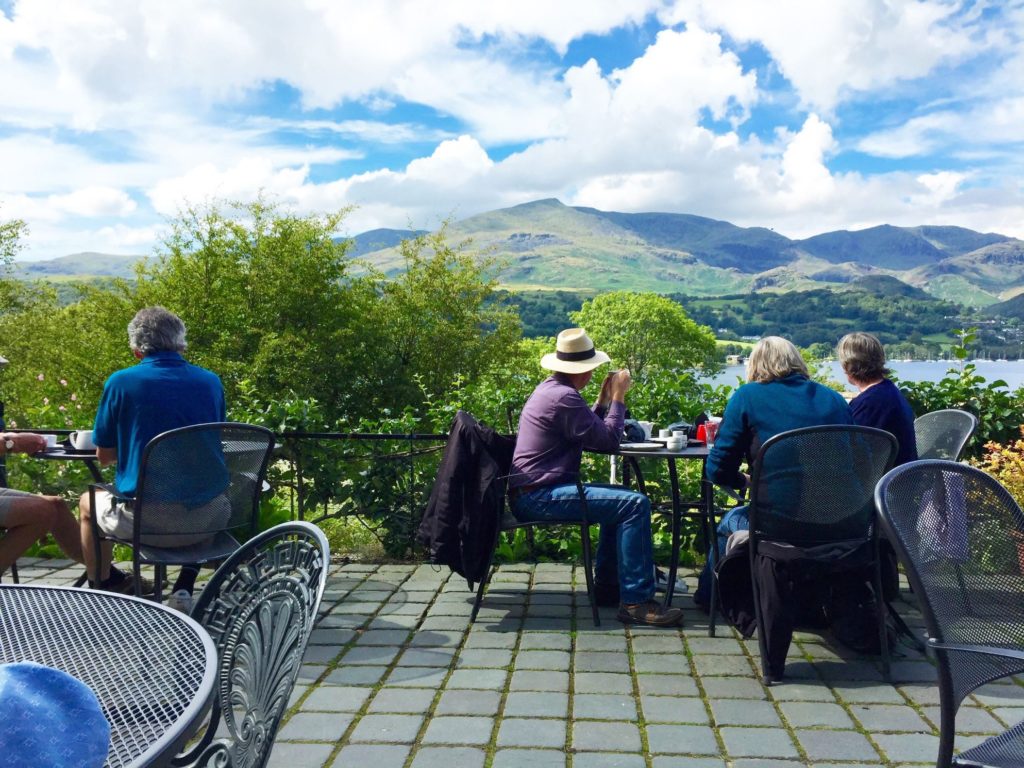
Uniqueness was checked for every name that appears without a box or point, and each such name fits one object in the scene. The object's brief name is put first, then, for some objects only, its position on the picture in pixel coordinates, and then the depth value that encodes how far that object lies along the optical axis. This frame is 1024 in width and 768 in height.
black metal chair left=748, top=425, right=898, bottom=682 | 3.88
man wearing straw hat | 4.71
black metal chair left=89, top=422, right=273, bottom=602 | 4.05
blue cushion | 0.96
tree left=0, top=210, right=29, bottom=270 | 46.19
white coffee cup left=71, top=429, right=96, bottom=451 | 4.96
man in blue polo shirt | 4.30
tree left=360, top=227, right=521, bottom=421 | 46.03
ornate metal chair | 1.72
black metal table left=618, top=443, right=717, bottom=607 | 4.77
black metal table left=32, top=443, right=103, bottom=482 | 4.75
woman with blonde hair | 4.13
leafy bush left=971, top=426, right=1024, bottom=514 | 5.52
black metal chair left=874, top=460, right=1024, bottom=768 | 2.24
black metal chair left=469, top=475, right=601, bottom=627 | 4.66
